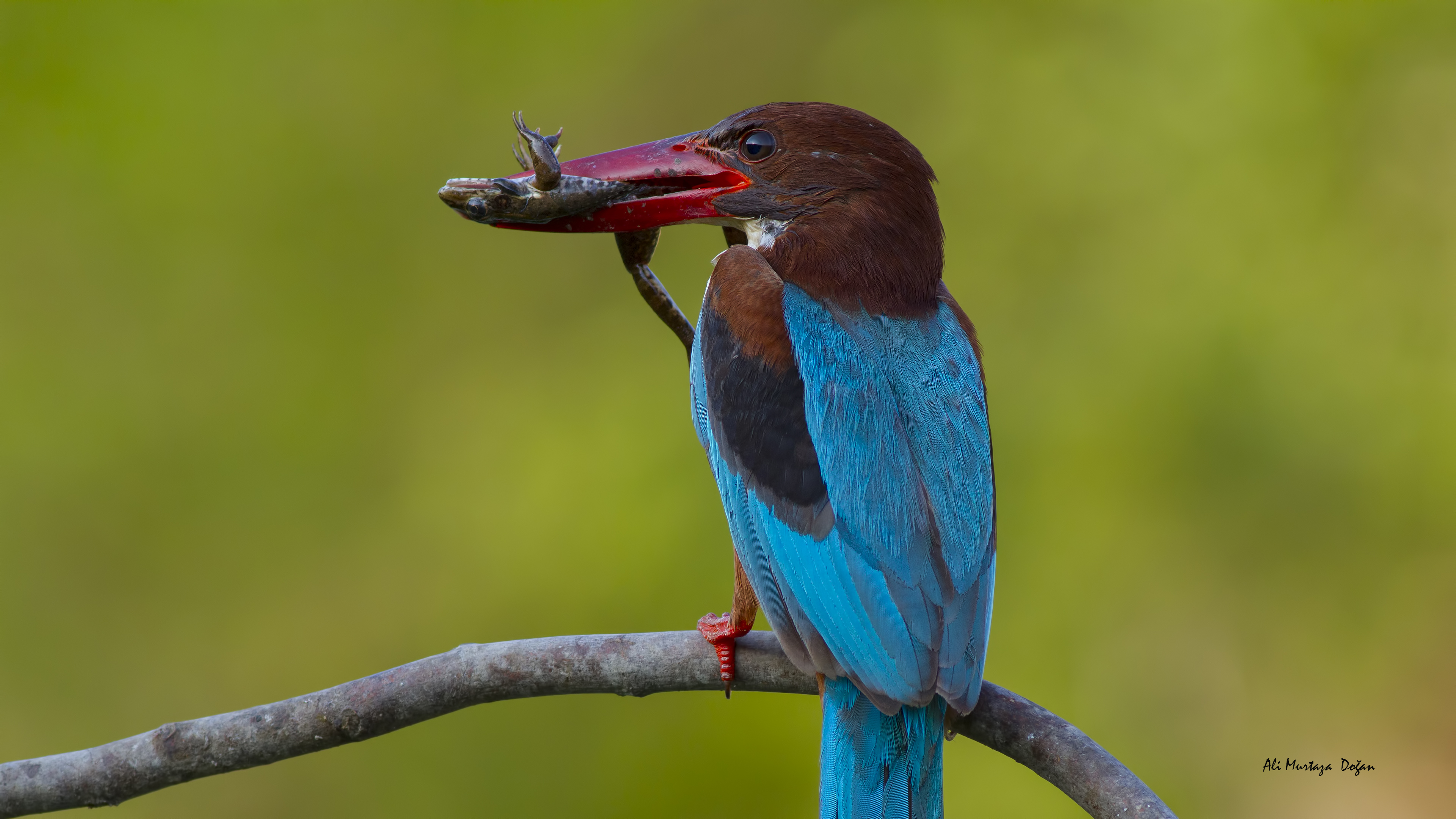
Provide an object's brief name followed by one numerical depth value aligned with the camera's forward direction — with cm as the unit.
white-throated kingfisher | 631
